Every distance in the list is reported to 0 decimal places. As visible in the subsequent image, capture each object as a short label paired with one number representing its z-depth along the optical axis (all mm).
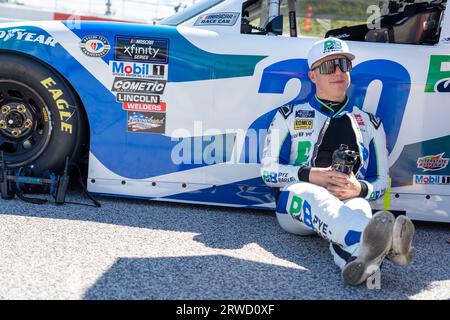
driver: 2424
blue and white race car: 2930
